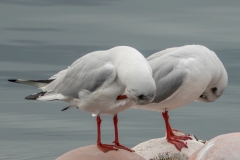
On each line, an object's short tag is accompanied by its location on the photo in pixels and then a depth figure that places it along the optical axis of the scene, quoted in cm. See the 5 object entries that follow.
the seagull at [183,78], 1351
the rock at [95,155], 1221
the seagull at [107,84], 1150
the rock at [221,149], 1118
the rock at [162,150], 1336
